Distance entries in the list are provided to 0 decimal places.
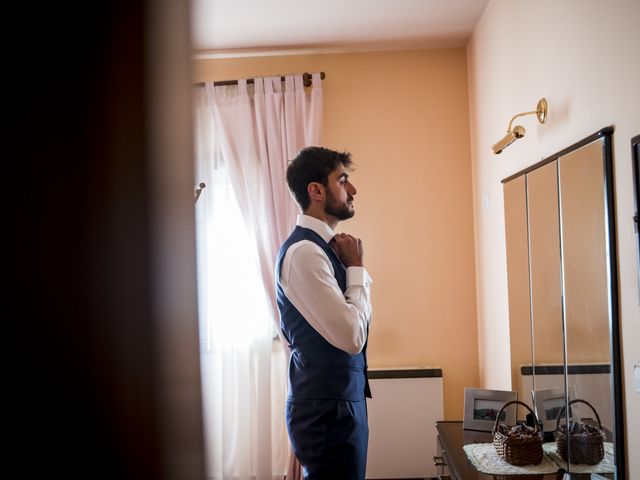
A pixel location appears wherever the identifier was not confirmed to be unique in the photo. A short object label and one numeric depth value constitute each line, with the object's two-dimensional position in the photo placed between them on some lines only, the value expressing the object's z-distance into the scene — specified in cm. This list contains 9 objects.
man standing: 158
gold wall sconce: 197
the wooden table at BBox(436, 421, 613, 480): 173
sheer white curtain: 326
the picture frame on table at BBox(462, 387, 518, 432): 231
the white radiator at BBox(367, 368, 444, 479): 316
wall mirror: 147
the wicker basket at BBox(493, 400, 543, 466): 180
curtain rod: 334
